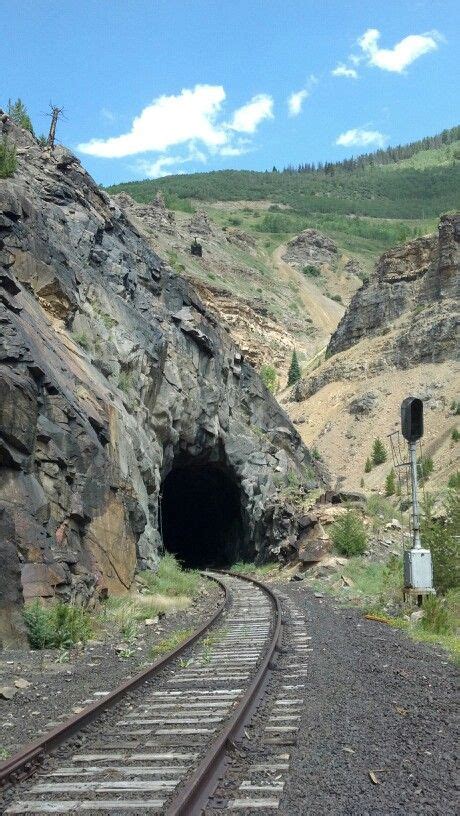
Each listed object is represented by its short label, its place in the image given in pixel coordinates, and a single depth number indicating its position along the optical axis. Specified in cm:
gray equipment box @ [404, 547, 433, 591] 1291
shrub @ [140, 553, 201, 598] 1759
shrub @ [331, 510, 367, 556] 2283
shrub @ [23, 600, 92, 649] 972
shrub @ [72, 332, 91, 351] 2069
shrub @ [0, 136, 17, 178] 2161
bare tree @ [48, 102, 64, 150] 3382
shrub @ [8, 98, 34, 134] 3453
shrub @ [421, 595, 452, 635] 1114
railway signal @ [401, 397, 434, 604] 1291
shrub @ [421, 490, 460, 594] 1486
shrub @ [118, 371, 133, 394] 2286
